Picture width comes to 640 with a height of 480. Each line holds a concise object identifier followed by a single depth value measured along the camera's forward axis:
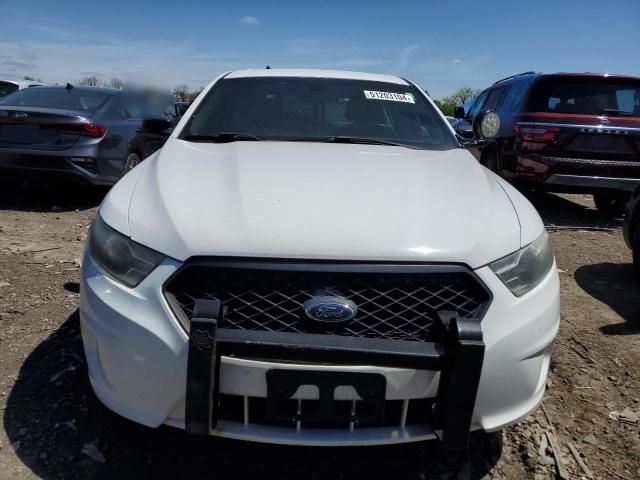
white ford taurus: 1.50
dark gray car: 5.13
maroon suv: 5.48
